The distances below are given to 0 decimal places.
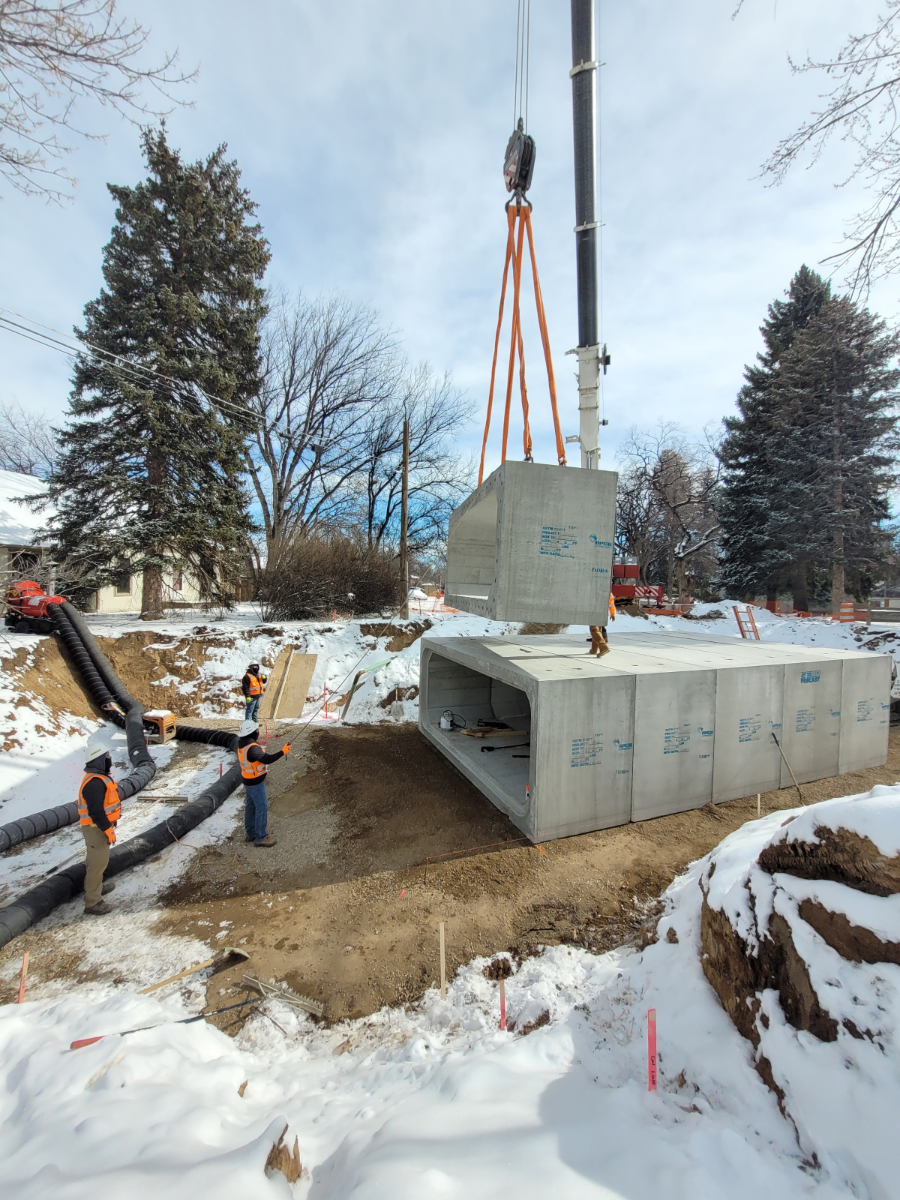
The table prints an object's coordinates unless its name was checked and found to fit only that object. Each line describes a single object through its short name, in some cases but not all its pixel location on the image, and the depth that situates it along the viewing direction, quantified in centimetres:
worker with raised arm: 650
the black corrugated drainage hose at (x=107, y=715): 670
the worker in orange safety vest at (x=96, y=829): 520
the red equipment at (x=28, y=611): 1154
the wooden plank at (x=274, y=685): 1226
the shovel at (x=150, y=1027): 321
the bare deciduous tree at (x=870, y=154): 421
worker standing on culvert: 824
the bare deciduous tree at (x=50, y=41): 394
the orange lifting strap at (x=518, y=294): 711
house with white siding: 1605
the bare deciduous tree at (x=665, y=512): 3166
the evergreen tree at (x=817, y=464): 2191
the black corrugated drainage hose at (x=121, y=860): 484
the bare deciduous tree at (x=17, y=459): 3011
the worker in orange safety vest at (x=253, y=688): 1073
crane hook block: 738
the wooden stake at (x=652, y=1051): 272
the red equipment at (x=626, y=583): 2092
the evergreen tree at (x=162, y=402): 1495
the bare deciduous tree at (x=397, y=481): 2631
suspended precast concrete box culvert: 662
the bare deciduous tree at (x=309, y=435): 2497
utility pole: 1770
